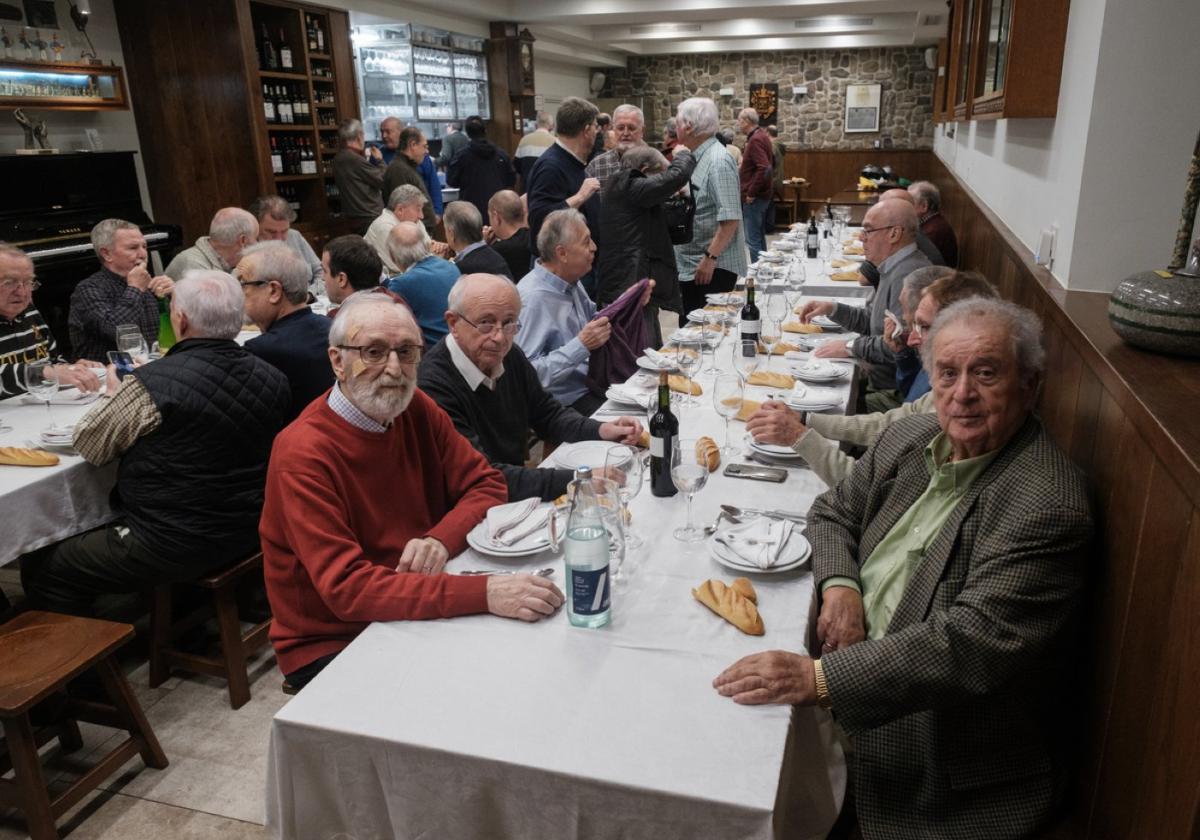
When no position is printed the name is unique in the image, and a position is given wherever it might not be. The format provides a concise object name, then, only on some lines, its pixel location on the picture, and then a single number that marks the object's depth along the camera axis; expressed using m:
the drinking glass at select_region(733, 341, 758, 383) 3.02
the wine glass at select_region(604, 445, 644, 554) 1.76
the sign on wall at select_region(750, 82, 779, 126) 15.92
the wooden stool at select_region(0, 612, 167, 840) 1.97
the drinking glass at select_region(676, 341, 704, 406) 2.96
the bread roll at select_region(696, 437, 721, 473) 2.17
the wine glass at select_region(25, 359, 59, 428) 2.89
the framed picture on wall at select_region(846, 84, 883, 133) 15.55
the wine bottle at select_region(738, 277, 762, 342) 3.34
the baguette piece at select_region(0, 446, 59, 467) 2.48
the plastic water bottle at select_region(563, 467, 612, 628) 1.43
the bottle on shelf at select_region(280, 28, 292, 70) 7.23
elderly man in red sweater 1.56
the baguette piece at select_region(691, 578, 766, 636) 1.48
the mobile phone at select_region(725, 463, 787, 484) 2.14
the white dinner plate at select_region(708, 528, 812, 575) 1.66
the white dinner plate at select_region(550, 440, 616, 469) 2.24
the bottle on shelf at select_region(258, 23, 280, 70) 7.12
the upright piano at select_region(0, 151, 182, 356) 5.36
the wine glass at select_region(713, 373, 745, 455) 2.26
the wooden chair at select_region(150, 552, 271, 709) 2.62
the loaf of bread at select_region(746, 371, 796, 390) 2.91
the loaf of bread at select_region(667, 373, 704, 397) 2.73
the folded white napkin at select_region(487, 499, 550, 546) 1.80
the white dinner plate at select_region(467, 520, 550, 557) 1.73
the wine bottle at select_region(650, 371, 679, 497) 2.03
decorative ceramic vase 1.45
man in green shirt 1.38
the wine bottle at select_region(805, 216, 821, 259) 6.02
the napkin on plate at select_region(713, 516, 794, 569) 1.68
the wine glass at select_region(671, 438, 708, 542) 1.80
